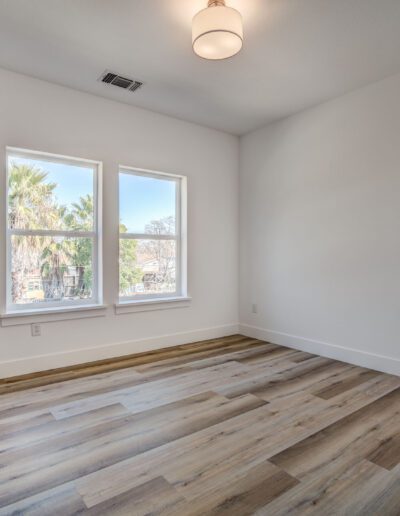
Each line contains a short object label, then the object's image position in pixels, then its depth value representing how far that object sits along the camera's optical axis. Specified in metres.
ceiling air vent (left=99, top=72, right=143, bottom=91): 3.19
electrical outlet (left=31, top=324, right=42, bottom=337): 3.22
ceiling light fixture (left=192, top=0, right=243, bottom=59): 2.12
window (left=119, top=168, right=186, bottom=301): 3.91
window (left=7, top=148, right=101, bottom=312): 3.24
